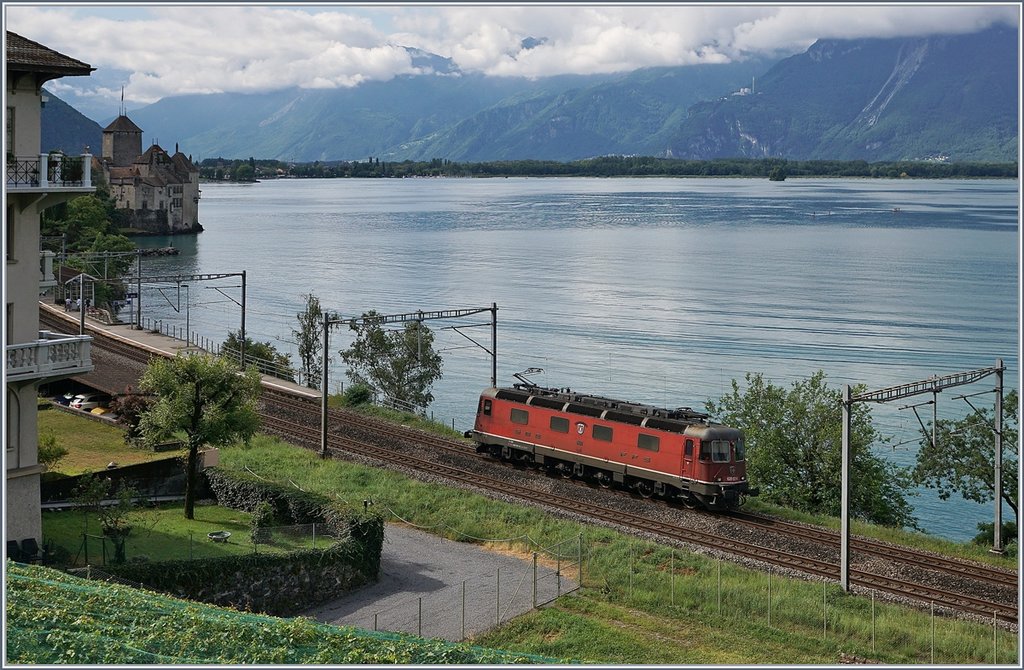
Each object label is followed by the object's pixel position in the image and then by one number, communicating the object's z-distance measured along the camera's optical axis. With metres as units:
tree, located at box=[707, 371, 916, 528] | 47.16
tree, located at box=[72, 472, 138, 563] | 33.44
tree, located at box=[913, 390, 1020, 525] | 45.03
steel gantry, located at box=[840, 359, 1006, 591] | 33.50
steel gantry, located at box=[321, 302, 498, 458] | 48.81
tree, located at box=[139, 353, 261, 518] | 37.81
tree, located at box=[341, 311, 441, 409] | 71.19
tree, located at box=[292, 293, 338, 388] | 80.38
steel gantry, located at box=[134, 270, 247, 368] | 66.88
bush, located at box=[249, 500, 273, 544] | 36.03
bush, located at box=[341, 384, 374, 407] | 60.17
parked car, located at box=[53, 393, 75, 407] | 52.50
